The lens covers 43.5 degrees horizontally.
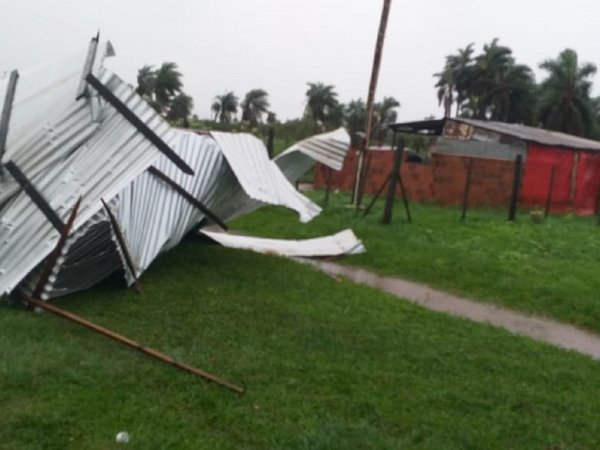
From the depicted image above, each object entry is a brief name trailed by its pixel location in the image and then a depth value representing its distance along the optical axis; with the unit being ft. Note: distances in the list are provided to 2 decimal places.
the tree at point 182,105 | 176.14
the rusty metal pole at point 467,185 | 48.39
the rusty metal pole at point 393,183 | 43.19
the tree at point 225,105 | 197.06
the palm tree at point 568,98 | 140.77
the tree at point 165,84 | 184.96
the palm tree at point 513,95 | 160.15
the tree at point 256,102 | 200.03
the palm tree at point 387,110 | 192.81
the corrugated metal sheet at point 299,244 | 34.63
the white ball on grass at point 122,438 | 12.40
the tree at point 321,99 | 192.65
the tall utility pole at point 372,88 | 52.80
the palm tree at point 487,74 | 163.22
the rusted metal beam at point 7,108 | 22.45
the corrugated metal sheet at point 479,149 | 67.67
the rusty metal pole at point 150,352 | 15.36
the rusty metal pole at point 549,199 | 55.28
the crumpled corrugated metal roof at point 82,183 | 20.72
